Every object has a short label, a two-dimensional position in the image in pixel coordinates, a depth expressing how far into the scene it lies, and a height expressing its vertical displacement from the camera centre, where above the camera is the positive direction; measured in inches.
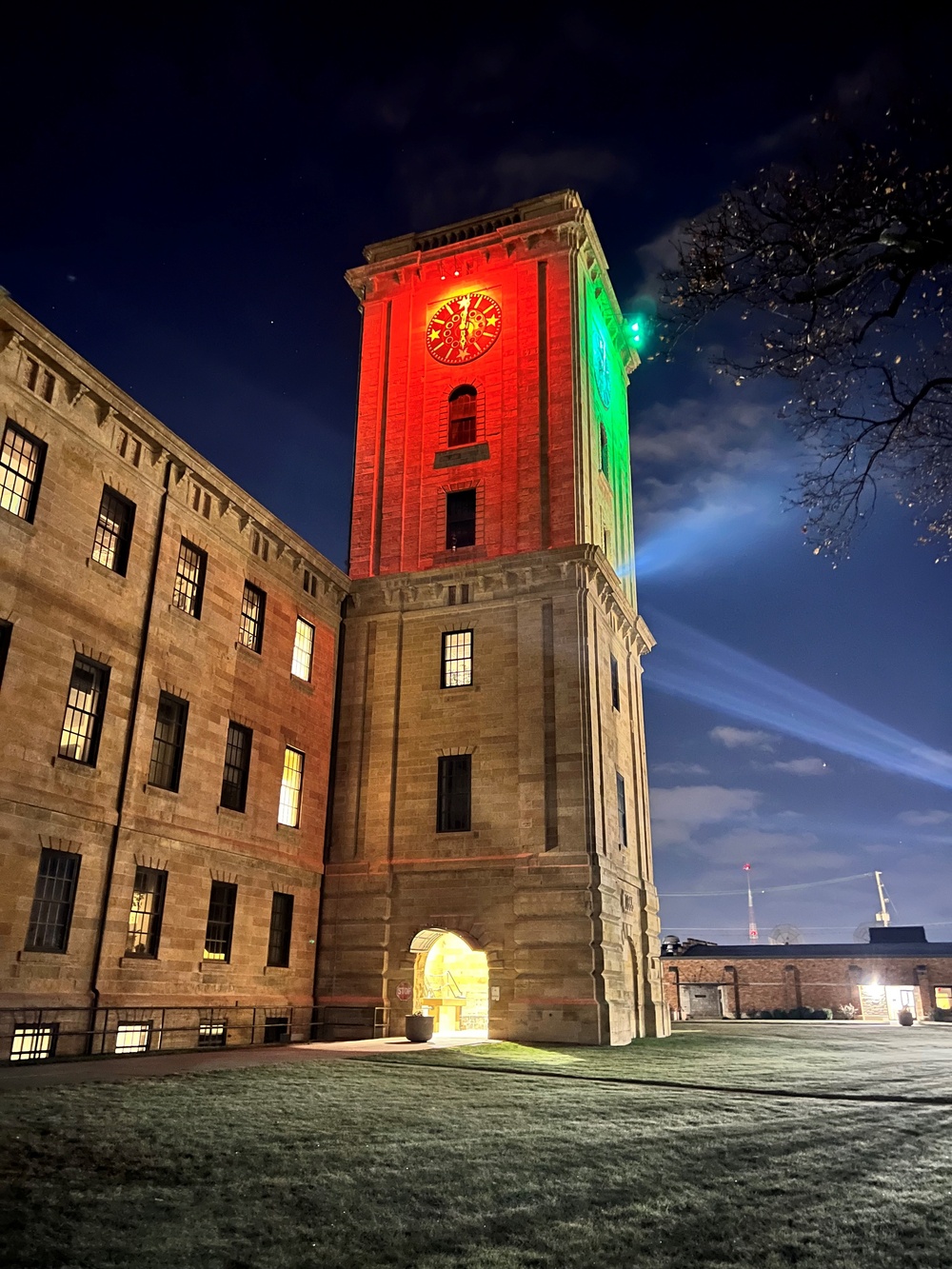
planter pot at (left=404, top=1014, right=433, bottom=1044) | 956.0 -43.5
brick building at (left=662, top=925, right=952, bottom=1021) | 2345.0 +19.3
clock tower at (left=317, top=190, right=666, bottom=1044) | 1067.9 +394.3
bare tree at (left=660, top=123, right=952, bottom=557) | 381.1 +308.4
